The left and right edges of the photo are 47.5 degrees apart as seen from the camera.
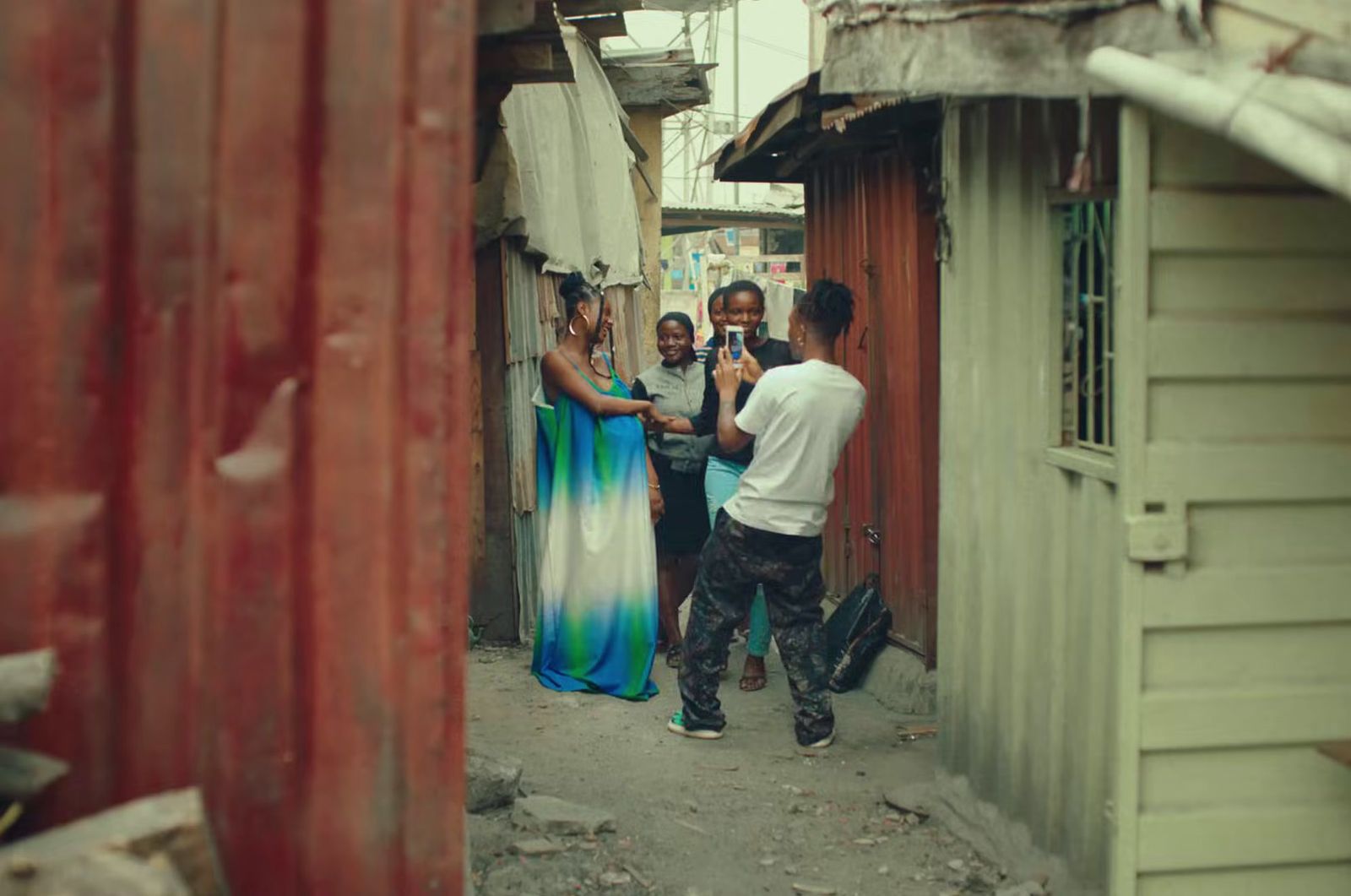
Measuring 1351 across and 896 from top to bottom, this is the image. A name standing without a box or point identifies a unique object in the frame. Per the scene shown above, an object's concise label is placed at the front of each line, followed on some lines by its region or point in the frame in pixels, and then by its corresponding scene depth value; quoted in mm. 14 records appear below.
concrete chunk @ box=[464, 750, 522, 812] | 5746
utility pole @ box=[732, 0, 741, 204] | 38531
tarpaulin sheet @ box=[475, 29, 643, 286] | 8305
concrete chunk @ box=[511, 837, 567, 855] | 5422
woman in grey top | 8344
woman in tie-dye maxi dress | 7855
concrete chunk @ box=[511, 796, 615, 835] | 5668
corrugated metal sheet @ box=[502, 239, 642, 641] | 8883
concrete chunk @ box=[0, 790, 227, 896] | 2436
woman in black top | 7984
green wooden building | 3848
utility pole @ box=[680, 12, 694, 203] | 35850
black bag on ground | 8133
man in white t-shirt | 6746
